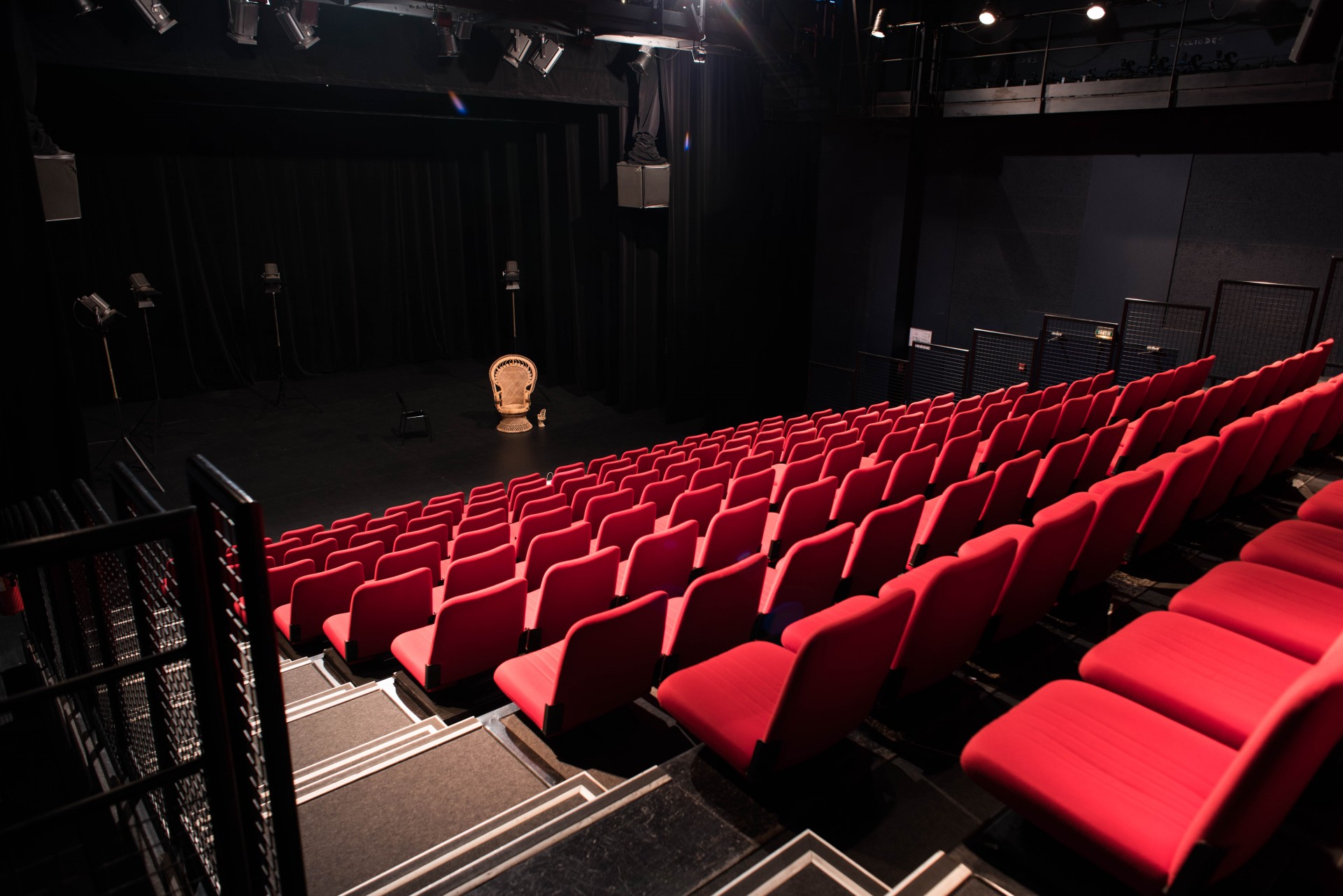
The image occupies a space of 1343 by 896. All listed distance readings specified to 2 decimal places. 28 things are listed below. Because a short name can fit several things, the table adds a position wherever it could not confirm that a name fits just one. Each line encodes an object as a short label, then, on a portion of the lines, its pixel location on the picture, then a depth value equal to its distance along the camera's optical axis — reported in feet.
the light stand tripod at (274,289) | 35.76
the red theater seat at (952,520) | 12.44
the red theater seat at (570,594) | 10.45
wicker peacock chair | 33.09
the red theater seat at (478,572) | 11.93
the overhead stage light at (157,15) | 20.44
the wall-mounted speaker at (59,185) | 20.86
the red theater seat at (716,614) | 8.75
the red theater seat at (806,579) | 9.97
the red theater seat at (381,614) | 11.52
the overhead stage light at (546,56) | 27.76
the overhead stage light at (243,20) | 21.88
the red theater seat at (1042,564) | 8.81
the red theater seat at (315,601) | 13.33
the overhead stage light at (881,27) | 31.91
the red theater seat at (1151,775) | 4.75
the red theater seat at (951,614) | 7.63
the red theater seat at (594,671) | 7.88
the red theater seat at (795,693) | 6.54
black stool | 31.83
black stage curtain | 34.22
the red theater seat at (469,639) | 9.73
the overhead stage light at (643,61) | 30.94
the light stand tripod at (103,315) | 27.43
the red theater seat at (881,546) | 11.15
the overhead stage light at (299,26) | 22.58
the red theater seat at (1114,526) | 9.89
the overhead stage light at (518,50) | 26.81
